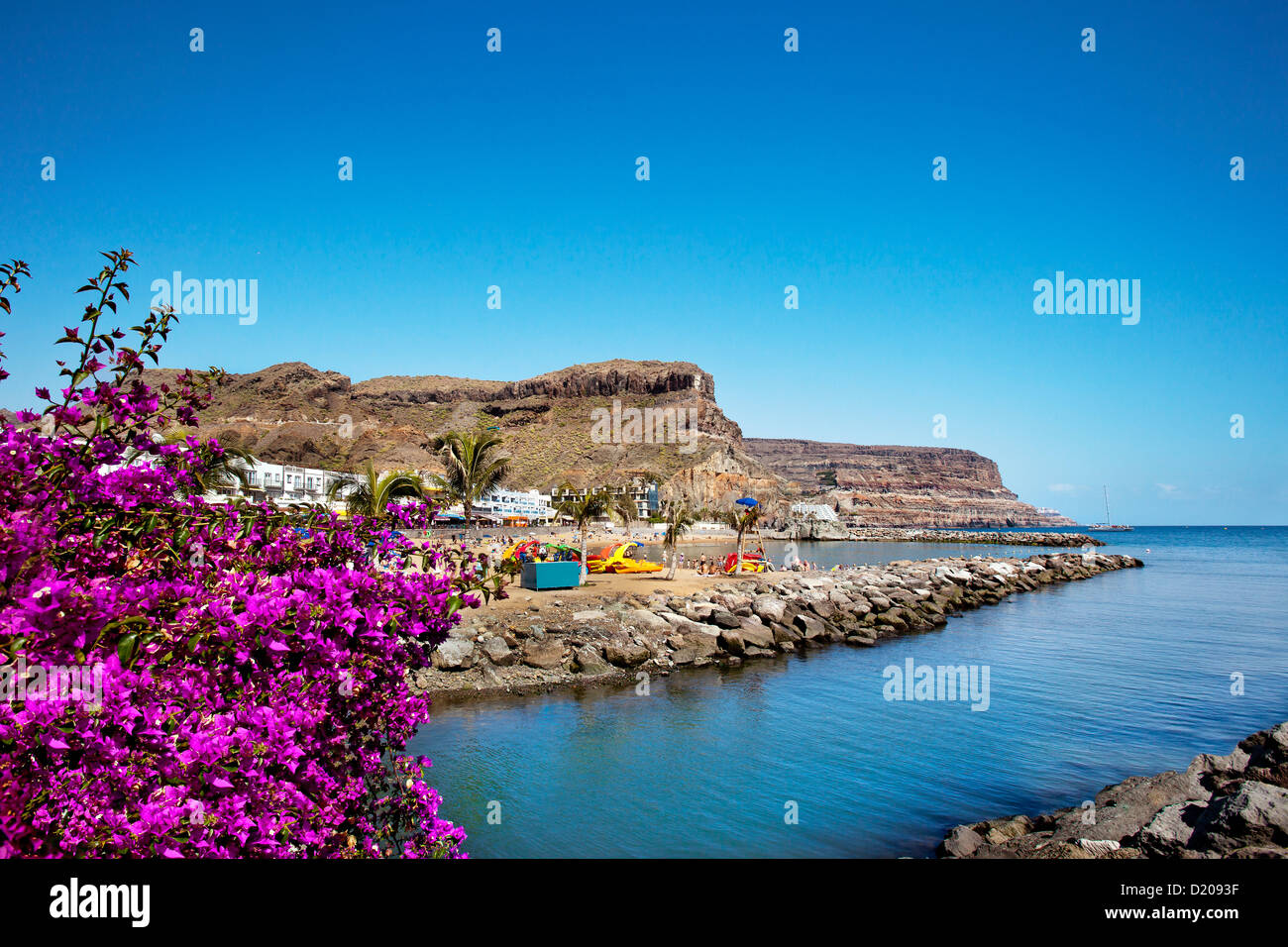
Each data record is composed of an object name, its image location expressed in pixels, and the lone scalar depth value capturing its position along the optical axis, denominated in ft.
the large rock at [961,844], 29.24
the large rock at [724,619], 74.23
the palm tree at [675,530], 102.17
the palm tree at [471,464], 92.38
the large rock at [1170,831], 23.88
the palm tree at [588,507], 90.70
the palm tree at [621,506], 110.05
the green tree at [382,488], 73.12
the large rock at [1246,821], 21.95
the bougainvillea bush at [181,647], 8.71
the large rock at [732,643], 70.44
